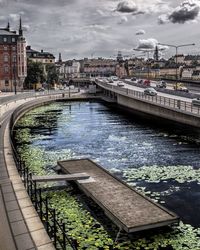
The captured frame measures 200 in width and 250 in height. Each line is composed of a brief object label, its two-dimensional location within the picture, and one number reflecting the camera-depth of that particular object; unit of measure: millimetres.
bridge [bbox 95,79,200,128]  56334
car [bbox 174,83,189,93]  92000
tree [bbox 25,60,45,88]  163375
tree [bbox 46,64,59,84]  185350
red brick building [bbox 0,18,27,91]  156375
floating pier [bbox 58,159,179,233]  21172
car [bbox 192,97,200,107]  56694
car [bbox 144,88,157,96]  81988
